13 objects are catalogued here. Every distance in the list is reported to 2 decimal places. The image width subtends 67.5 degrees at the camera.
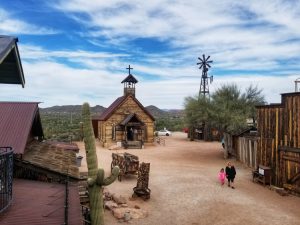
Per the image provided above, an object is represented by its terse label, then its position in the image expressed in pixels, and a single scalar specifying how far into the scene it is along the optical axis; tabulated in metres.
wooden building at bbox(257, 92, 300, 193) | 11.45
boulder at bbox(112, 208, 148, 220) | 8.94
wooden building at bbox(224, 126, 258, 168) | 15.42
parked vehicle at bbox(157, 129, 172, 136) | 34.86
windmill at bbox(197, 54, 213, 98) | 30.38
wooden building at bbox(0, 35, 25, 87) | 4.52
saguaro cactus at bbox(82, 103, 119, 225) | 6.60
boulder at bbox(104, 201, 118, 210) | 9.60
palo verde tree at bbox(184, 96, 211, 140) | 20.25
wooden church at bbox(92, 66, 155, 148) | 24.51
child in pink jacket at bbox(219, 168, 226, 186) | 12.39
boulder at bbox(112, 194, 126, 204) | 10.16
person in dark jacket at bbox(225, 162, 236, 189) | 12.19
